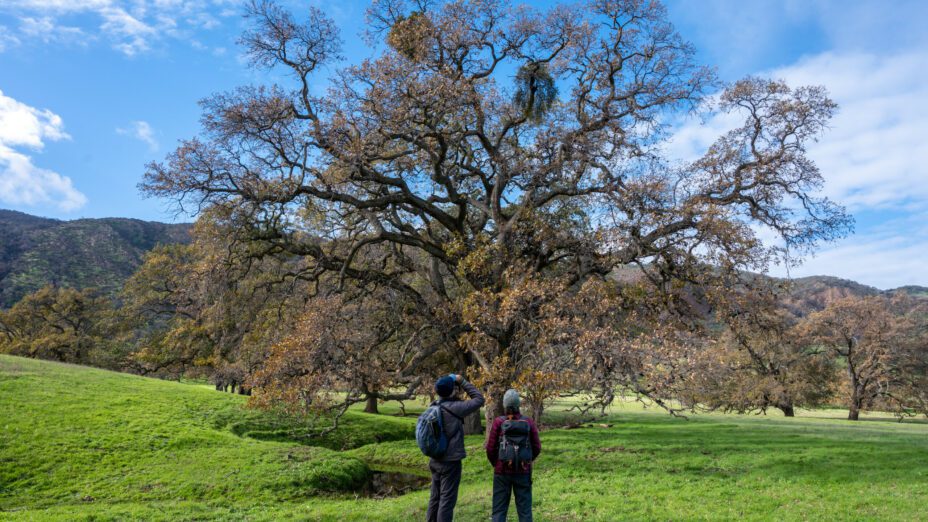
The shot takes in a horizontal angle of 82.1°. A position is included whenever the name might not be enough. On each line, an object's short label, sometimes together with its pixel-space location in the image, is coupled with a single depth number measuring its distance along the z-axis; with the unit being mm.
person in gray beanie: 8203
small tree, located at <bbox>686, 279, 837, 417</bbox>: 43688
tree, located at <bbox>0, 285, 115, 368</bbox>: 46906
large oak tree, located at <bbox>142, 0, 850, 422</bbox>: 18047
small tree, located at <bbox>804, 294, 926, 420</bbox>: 44250
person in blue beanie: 8258
